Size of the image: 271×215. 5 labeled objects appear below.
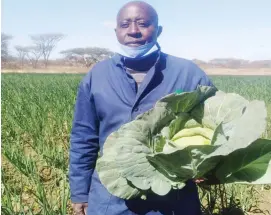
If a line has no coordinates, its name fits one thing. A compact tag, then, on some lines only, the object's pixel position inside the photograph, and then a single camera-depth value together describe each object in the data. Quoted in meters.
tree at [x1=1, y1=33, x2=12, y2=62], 56.58
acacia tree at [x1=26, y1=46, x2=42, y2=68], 64.19
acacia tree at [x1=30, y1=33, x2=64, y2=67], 60.47
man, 1.48
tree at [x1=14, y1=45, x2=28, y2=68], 65.97
